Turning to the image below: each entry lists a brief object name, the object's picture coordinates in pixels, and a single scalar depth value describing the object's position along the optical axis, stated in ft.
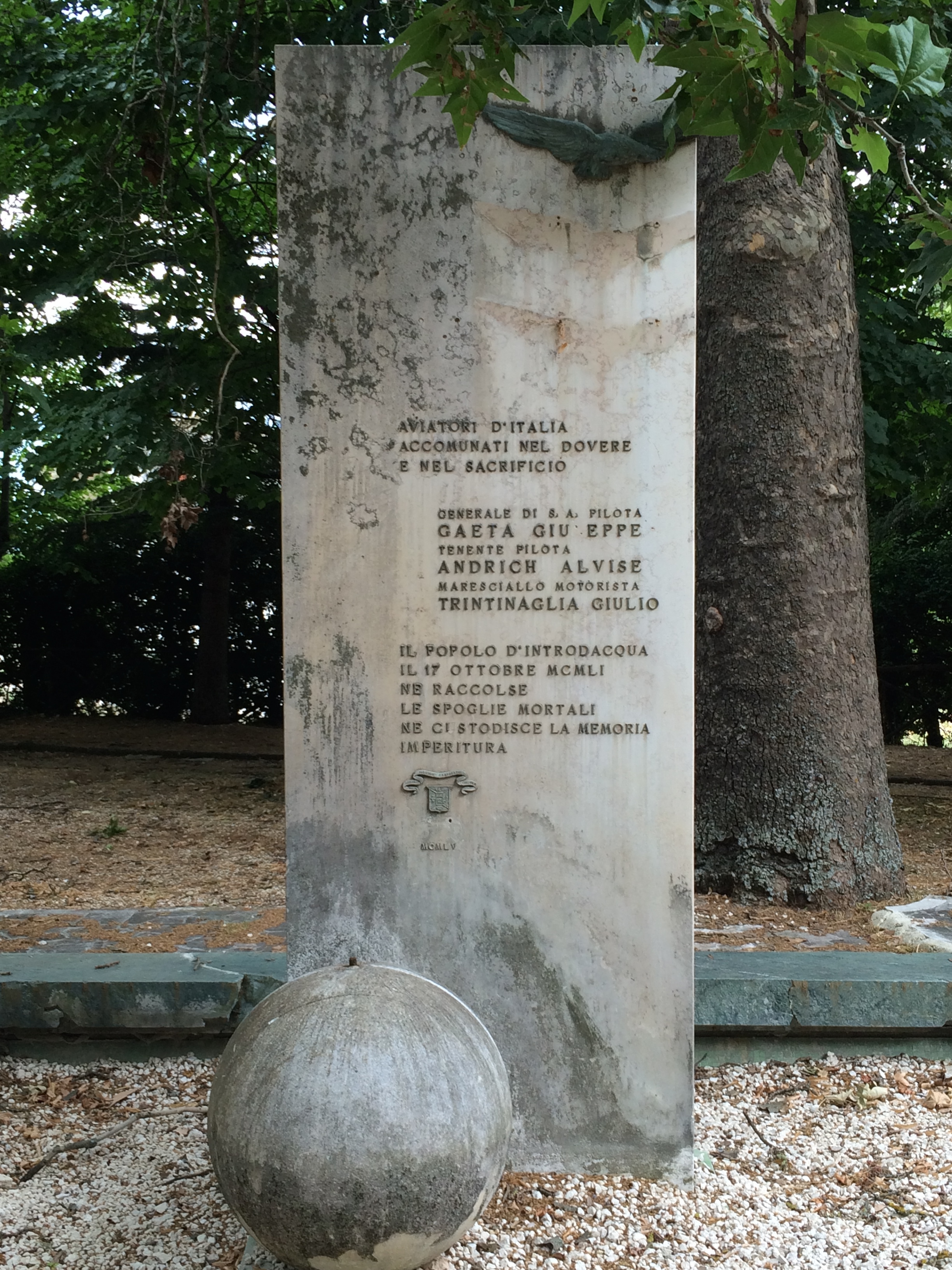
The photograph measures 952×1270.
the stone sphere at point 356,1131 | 8.78
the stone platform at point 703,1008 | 13.71
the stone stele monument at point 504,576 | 11.20
